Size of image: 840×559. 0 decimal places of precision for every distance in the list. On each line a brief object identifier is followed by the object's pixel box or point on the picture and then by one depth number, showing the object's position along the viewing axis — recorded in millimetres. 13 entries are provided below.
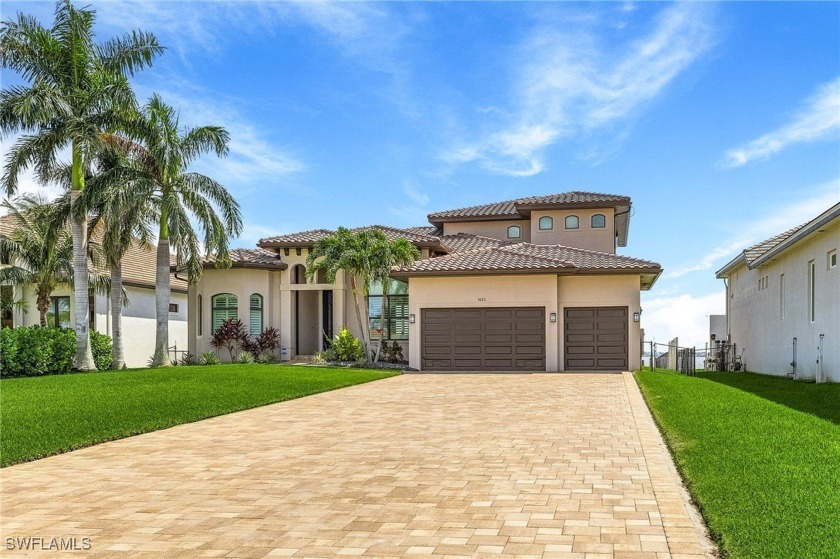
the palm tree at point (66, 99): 23953
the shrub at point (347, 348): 26984
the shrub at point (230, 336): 28562
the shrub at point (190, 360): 28452
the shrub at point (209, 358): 27406
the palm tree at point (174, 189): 25062
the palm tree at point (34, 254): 28578
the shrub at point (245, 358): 27339
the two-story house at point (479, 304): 24781
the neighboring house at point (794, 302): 16859
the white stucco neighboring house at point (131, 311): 31812
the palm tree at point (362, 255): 25500
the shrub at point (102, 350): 27000
